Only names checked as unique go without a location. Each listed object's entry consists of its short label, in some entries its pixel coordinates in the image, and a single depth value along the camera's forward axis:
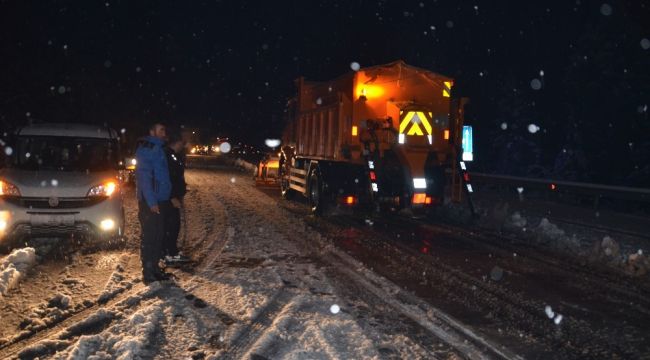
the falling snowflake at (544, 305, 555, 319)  6.00
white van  8.26
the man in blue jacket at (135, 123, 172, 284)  6.86
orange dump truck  13.26
